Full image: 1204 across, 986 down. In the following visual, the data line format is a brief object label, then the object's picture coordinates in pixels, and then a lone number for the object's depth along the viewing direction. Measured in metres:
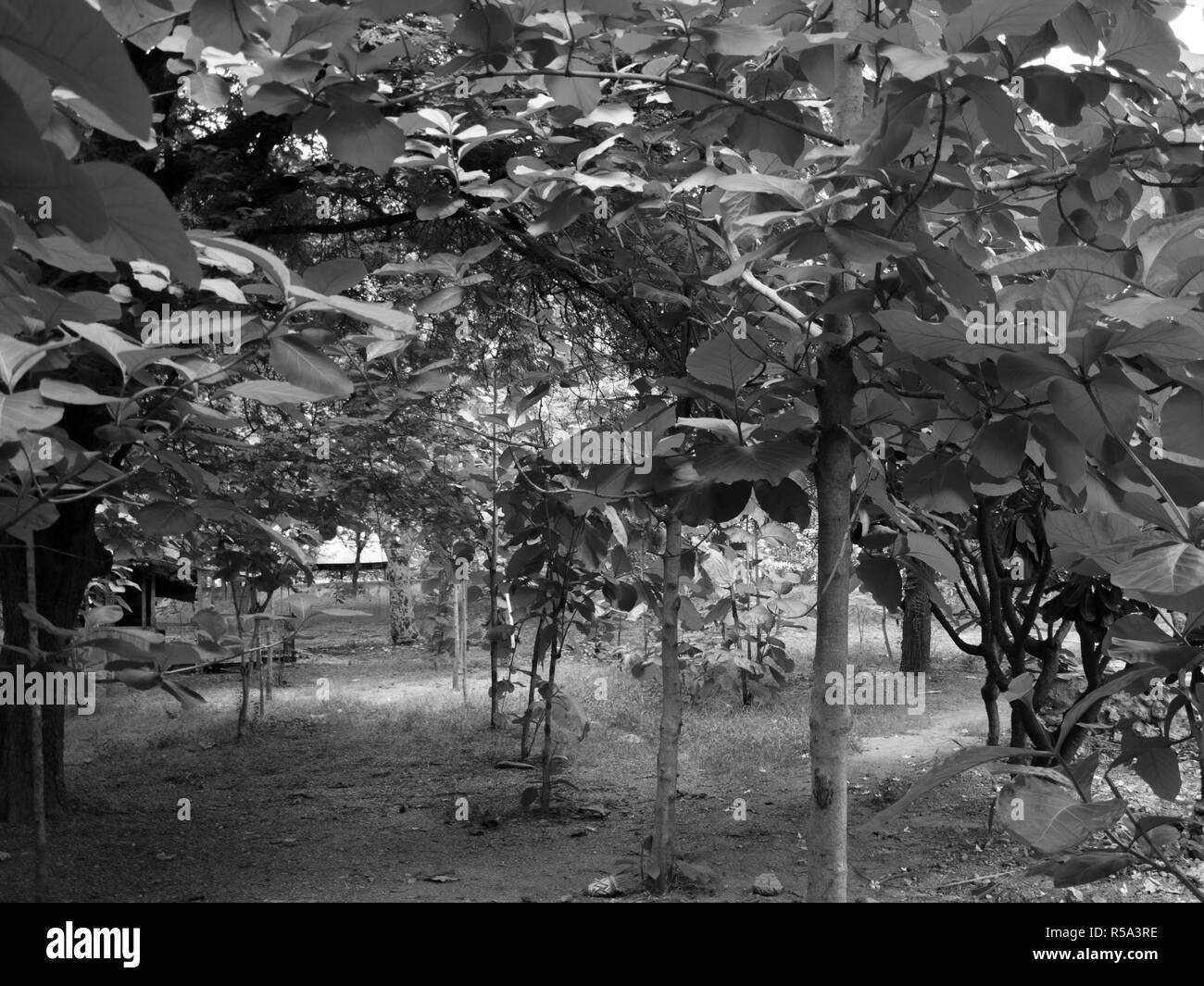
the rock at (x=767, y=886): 3.94
